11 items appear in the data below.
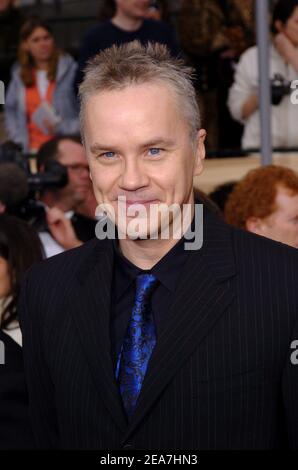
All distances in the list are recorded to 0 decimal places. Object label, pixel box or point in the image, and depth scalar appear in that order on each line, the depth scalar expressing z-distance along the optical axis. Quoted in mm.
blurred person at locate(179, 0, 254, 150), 4539
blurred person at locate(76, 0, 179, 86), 4566
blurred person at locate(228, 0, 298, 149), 4348
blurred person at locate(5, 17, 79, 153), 4879
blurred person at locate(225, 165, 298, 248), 3314
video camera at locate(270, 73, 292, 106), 4332
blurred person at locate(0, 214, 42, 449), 2484
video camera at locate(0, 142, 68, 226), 4113
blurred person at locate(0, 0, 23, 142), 4934
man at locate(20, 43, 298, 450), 1728
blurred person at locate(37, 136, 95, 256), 4141
